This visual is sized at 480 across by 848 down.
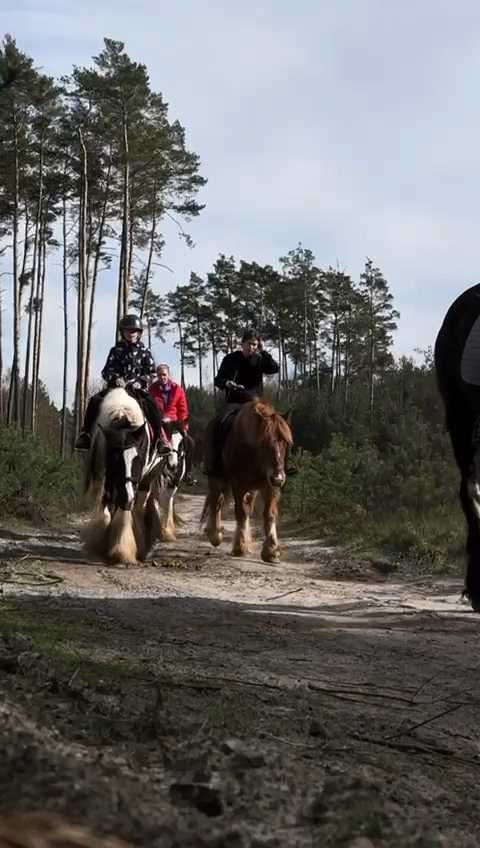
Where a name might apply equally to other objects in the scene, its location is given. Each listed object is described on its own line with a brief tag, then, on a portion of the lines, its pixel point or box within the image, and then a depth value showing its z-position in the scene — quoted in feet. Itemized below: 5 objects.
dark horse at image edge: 21.31
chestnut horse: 38.09
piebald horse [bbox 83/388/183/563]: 32.17
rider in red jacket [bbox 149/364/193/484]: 45.06
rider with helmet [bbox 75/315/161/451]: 35.06
